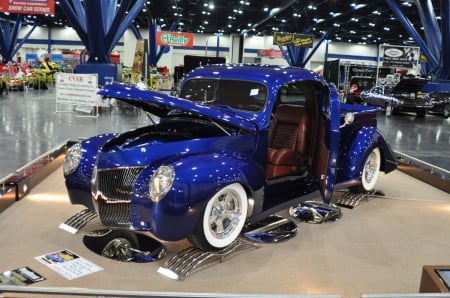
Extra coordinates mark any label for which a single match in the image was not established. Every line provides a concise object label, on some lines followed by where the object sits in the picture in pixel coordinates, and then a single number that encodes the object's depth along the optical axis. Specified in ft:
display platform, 10.08
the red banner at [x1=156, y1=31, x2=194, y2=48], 86.89
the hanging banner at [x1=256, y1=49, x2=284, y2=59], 132.82
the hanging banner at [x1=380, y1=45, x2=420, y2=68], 68.90
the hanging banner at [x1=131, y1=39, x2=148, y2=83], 57.21
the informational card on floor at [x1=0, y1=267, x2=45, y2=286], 9.54
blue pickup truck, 10.29
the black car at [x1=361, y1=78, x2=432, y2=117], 57.00
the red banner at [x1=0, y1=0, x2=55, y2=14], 41.50
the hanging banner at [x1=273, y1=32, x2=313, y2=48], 87.04
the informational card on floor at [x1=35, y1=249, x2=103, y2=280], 10.27
